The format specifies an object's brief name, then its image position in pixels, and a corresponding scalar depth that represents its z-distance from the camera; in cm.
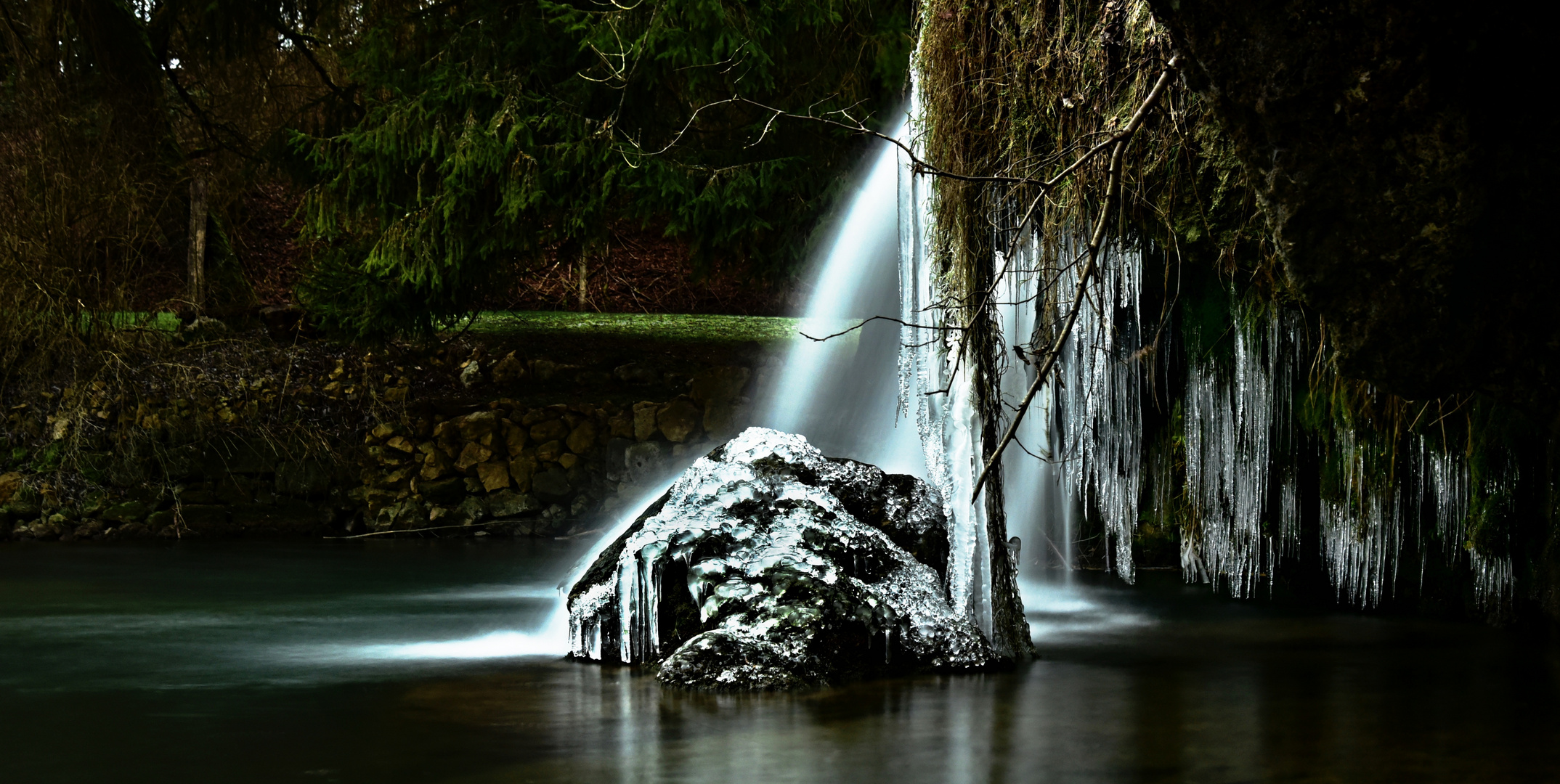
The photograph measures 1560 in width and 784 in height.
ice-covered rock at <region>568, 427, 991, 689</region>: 588
